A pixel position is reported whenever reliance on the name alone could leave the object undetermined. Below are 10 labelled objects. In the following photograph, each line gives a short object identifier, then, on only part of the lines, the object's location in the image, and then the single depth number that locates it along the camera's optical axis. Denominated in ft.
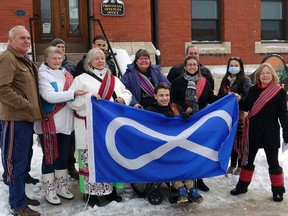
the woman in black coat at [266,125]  15.83
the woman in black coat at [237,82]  18.03
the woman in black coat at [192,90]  16.14
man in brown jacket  13.29
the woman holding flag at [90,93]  14.56
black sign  30.90
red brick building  31.12
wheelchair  15.14
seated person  14.78
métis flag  14.37
